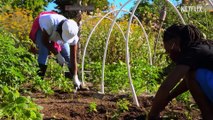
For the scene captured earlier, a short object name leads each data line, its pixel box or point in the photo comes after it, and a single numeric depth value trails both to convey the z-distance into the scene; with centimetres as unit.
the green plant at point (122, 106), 390
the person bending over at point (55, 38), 520
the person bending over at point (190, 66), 276
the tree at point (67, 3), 2987
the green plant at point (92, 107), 384
